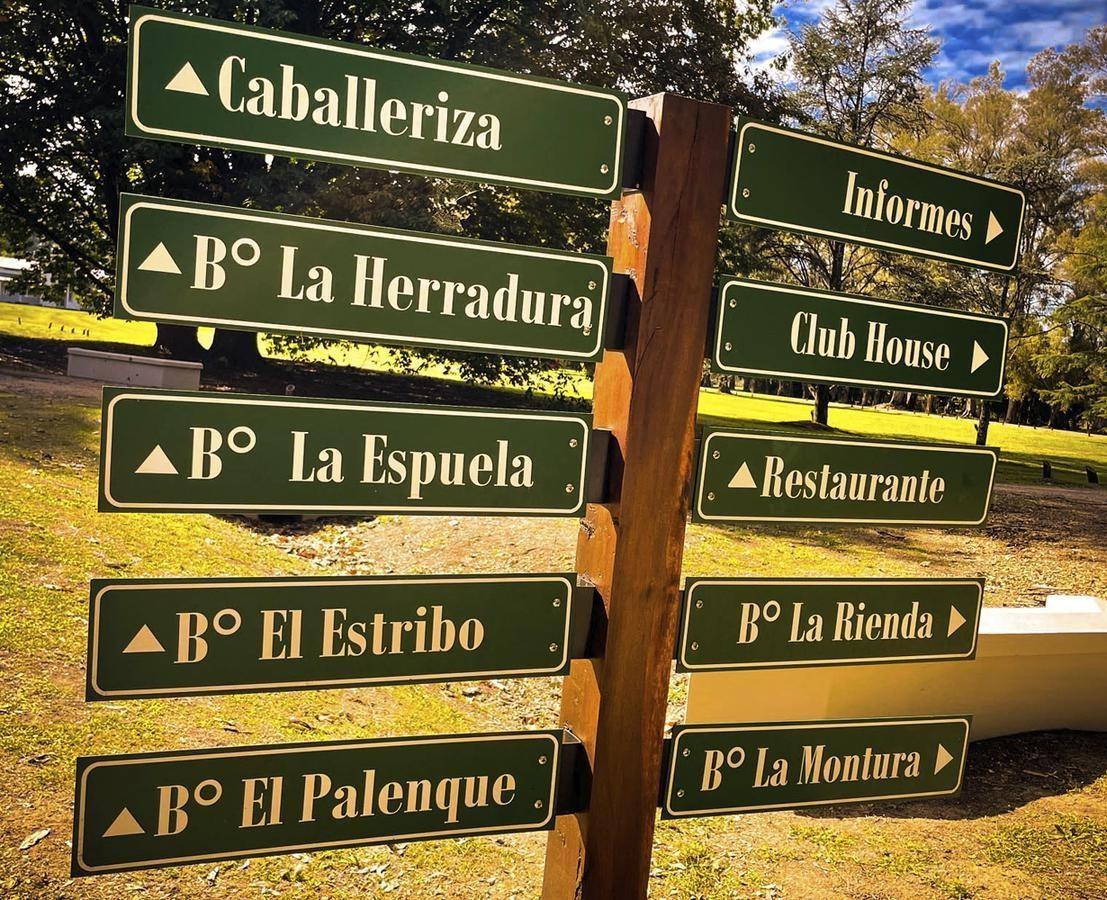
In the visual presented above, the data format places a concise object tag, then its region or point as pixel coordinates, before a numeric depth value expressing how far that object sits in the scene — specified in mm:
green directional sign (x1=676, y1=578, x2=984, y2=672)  2637
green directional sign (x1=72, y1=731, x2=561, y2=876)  2160
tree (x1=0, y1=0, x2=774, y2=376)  15305
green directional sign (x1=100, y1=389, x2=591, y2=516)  2105
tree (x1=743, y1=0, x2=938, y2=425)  26906
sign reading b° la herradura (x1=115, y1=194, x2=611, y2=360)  2096
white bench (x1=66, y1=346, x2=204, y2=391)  14062
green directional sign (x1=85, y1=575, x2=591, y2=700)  2133
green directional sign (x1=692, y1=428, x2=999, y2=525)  2605
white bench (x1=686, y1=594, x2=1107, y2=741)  5336
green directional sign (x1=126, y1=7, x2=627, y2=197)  2080
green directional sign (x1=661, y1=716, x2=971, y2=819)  2641
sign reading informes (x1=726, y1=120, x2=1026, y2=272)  2545
